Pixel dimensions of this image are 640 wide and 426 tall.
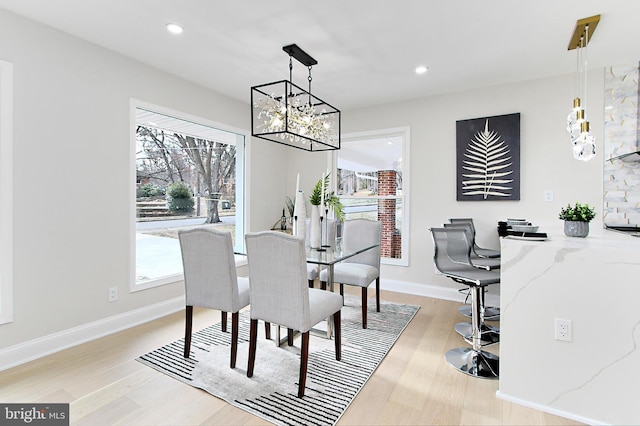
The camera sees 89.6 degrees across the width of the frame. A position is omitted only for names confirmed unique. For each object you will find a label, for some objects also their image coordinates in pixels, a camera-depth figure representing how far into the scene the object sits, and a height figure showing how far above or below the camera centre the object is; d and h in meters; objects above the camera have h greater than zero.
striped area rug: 1.90 -1.15
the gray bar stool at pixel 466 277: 2.30 -0.48
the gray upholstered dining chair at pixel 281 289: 1.99 -0.51
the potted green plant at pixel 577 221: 2.03 -0.06
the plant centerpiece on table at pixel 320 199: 2.91 +0.10
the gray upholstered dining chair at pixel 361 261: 3.13 -0.57
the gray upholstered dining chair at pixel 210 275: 2.28 -0.49
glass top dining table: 2.41 -0.37
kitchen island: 1.70 -0.65
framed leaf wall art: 3.66 +0.62
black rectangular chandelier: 2.54 +0.76
